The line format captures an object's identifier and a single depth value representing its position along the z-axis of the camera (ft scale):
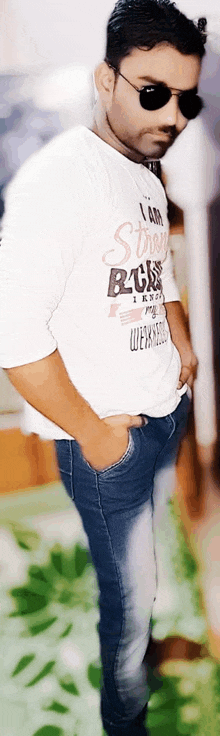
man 3.17
